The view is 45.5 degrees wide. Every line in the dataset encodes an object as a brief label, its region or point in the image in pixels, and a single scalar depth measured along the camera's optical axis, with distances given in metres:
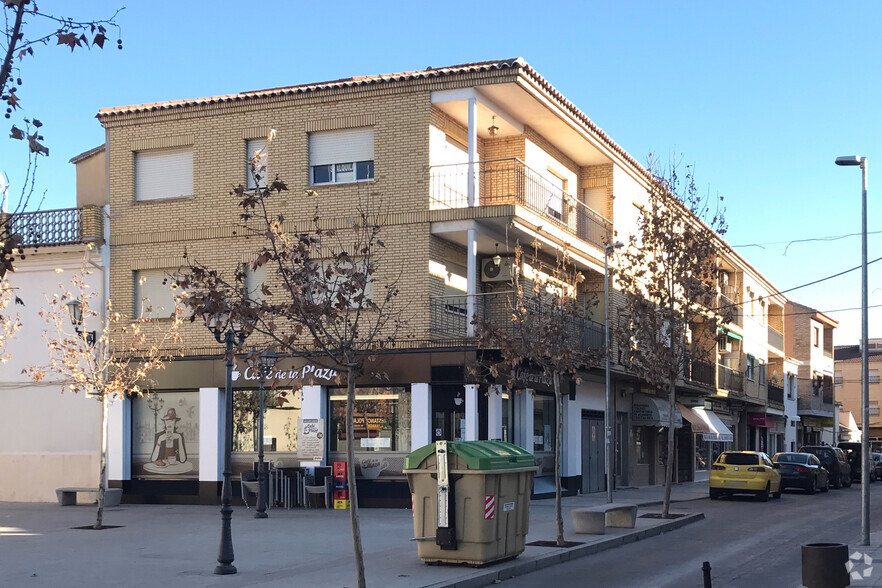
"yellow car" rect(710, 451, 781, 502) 29.06
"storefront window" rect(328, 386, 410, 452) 24.44
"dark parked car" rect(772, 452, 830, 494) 34.12
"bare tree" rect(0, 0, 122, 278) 6.71
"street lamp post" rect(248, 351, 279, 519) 21.61
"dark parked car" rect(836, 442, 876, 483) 45.21
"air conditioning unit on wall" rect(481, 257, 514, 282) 26.80
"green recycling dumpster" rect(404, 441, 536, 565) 13.39
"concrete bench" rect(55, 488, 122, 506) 24.50
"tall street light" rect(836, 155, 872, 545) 16.45
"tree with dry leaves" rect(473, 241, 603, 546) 17.52
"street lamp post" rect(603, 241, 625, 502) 24.50
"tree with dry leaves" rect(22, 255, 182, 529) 20.30
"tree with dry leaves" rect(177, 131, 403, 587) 10.62
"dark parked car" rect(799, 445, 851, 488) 39.31
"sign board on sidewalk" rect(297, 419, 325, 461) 24.50
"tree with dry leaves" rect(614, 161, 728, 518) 22.03
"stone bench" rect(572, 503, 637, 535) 17.83
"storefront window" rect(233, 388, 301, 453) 25.23
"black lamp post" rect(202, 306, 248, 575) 13.22
